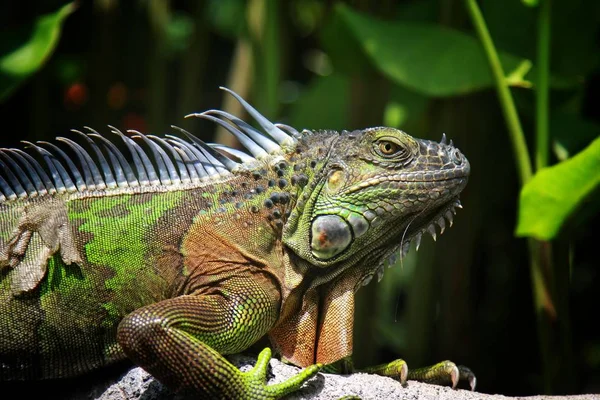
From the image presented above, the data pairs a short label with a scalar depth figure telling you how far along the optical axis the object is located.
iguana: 2.61
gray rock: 2.64
